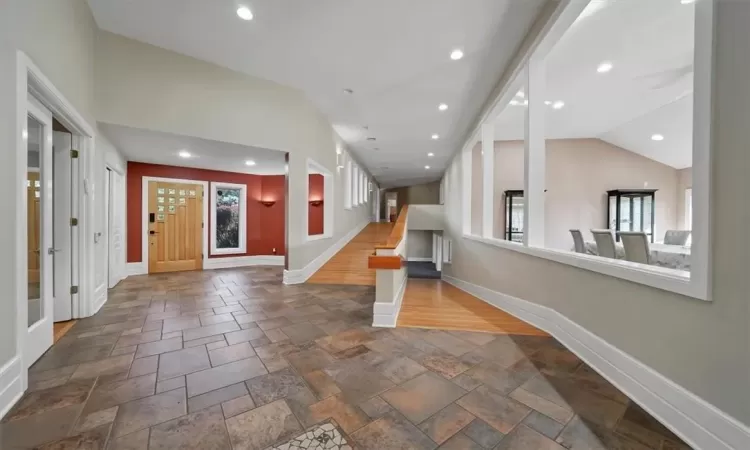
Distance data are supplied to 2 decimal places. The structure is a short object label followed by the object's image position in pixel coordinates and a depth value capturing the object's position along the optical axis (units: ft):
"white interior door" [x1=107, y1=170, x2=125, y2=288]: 15.23
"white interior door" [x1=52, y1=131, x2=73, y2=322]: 9.76
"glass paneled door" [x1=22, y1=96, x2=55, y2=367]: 7.64
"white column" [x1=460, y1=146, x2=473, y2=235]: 19.76
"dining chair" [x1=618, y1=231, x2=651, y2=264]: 10.84
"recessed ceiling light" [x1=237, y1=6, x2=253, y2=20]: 9.39
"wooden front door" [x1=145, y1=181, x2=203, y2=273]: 19.36
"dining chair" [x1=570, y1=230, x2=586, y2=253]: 16.79
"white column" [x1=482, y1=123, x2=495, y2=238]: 15.70
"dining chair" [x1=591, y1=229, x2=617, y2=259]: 12.73
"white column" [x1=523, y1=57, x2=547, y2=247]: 10.06
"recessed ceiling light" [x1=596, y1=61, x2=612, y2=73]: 12.68
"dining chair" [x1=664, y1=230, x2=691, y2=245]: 16.78
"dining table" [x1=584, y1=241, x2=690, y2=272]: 11.69
